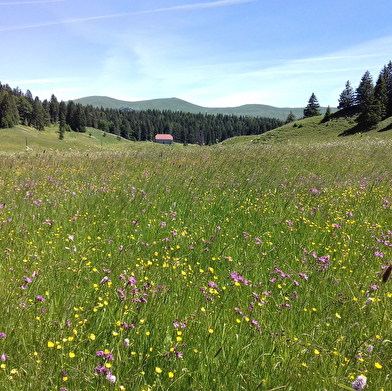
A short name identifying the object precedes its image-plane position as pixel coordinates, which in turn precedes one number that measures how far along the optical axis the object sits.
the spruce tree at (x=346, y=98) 74.00
